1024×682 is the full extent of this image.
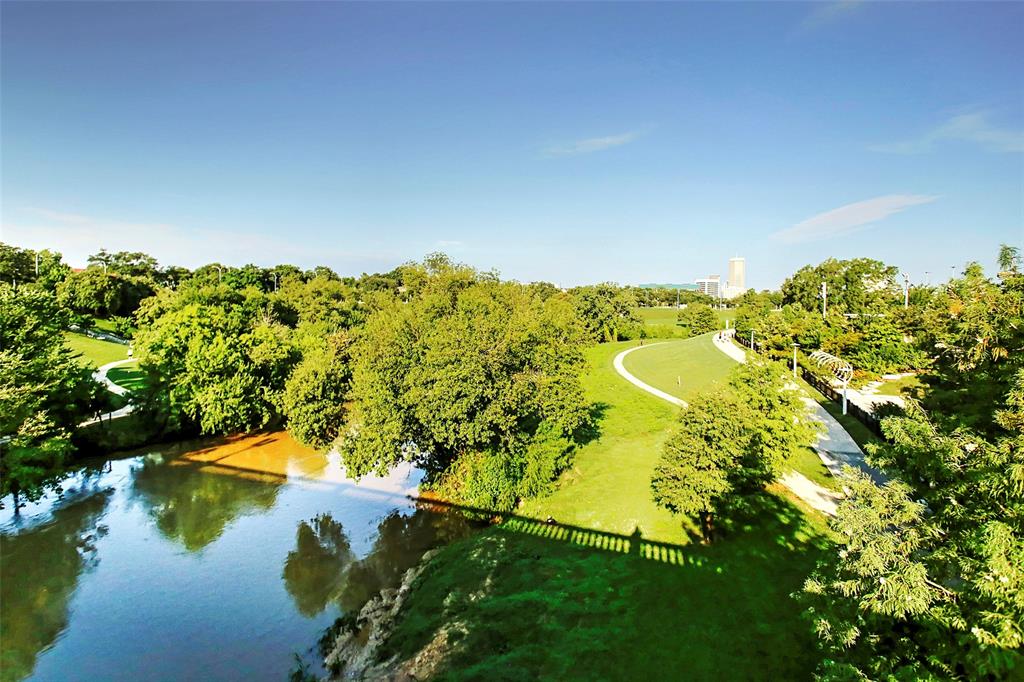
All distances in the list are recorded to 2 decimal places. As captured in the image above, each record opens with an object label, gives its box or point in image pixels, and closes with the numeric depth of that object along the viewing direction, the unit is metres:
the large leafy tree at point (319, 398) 22.94
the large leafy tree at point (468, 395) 18.55
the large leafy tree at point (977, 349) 11.92
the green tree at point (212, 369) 28.52
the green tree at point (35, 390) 17.98
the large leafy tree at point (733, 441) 14.43
